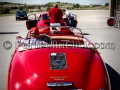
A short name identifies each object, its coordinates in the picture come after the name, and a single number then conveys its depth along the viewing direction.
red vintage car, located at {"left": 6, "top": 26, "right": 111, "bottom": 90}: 3.70
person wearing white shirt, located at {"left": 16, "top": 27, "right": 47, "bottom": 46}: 4.78
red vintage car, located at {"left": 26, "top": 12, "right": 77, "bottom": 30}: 11.25
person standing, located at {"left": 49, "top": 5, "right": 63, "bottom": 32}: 10.71
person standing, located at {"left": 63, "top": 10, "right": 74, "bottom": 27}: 14.03
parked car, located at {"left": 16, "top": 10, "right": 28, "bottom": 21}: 36.63
